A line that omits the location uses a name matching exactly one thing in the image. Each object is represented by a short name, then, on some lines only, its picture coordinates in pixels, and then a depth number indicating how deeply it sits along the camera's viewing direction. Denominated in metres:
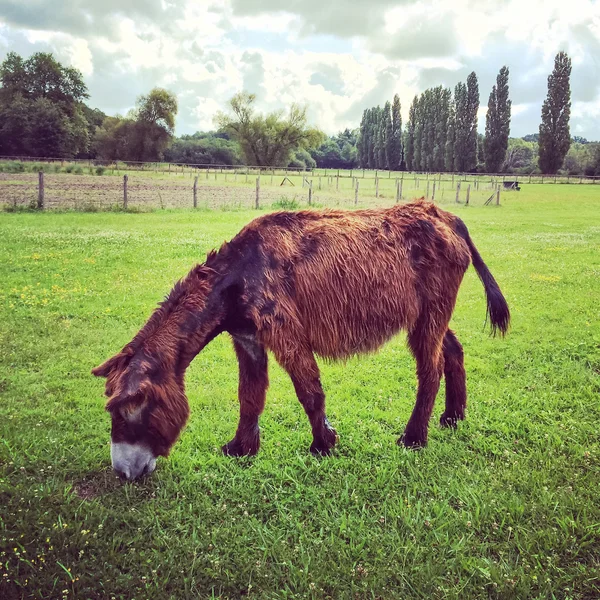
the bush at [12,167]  22.61
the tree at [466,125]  59.02
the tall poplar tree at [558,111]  52.81
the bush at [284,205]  13.64
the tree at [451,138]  63.00
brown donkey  2.97
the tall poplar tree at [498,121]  57.31
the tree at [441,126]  66.12
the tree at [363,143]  88.81
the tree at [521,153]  84.94
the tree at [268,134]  59.62
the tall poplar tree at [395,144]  80.10
